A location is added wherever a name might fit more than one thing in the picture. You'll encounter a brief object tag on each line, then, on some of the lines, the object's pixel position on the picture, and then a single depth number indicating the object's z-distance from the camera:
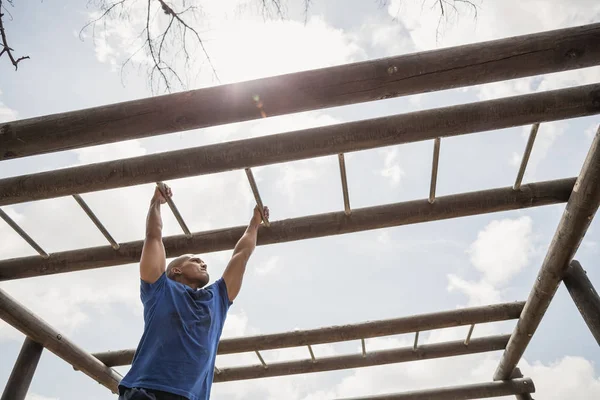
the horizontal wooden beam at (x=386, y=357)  6.11
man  2.26
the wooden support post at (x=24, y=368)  4.97
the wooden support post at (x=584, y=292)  4.39
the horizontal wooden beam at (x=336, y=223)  3.79
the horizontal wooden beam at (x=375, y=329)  5.52
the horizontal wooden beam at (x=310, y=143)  3.04
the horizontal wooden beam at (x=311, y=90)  2.49
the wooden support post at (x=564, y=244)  3.34
